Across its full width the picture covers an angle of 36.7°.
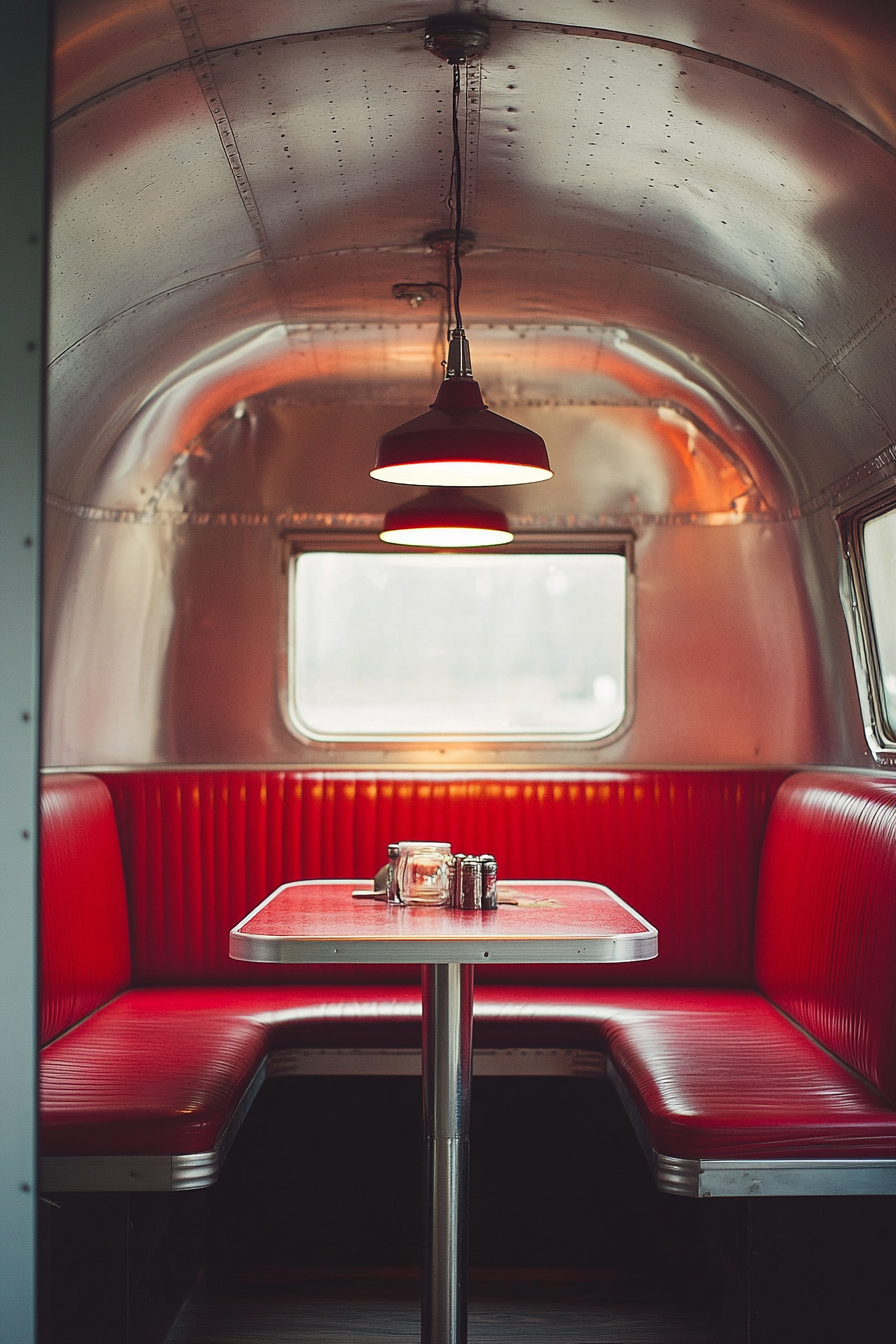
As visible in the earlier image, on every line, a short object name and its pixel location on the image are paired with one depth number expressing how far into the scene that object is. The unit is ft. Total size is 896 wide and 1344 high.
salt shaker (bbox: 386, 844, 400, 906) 11.21
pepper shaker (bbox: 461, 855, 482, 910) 10.85
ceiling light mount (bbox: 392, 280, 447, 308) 14.93
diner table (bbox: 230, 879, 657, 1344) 9.34
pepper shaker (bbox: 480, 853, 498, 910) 10.87
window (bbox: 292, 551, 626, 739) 17.01
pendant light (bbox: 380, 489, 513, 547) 12.98
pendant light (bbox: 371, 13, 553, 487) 9.94
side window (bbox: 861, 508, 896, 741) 13.88
